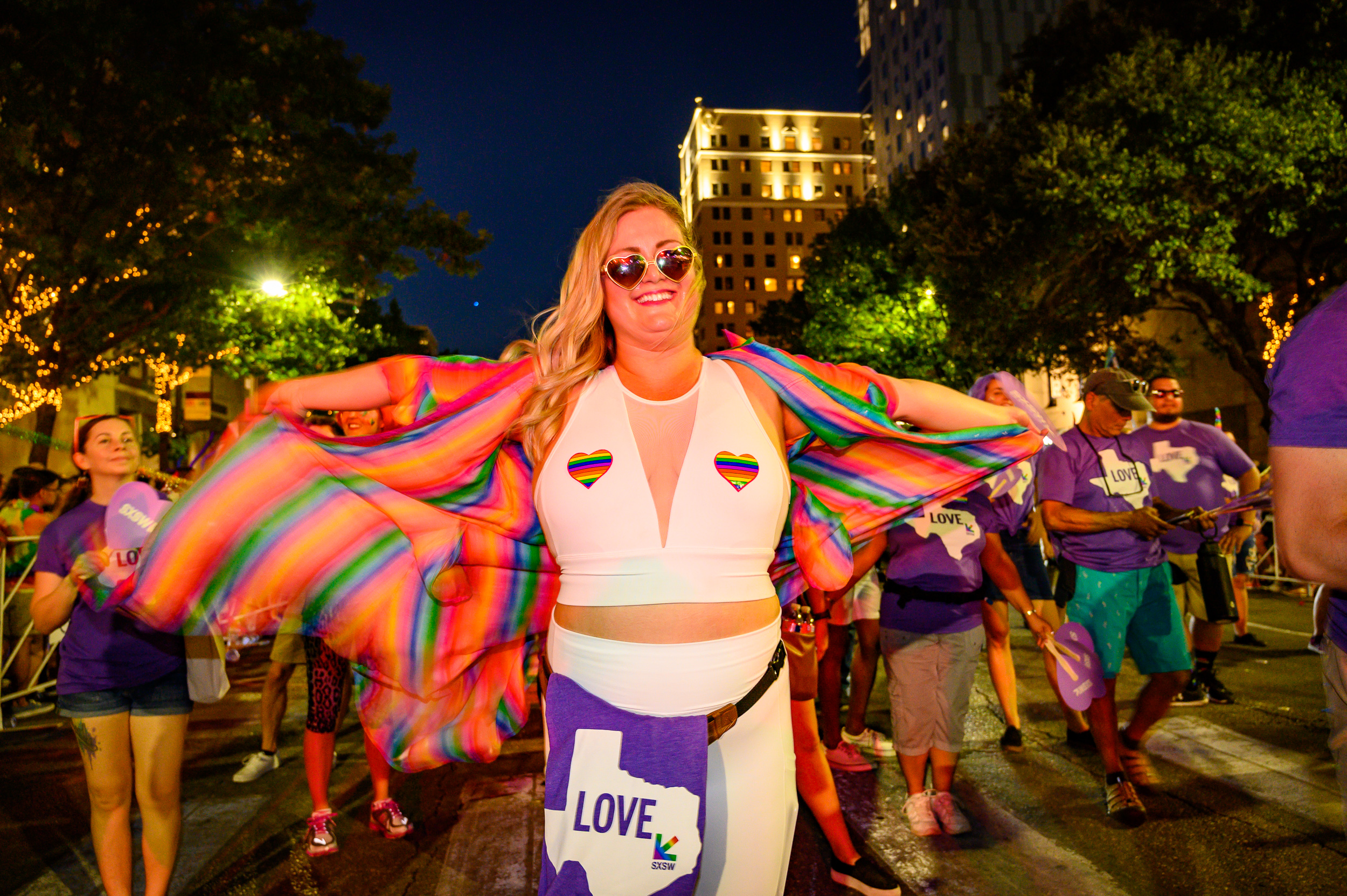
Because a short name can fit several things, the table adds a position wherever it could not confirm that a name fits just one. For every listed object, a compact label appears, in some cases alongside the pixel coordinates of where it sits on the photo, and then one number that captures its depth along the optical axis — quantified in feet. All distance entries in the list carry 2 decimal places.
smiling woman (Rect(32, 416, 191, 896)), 11.35
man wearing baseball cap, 15.78
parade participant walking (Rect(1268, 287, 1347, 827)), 5.90
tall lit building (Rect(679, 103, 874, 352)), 358.02
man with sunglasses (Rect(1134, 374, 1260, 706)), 19.92
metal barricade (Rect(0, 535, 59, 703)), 24.89
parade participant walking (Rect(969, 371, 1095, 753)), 16.17
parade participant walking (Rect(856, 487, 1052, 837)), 14.97
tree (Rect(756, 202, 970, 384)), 101.04
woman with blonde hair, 6.61
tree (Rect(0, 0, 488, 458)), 40.16
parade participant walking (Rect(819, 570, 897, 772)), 18.83
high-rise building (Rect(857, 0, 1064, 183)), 225.56
